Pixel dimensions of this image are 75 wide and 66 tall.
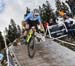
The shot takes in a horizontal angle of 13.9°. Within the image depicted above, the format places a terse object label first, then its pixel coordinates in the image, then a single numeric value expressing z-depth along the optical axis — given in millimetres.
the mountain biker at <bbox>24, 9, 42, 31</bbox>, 11805
